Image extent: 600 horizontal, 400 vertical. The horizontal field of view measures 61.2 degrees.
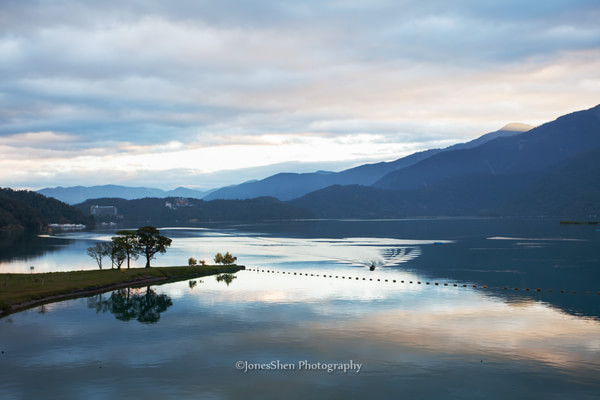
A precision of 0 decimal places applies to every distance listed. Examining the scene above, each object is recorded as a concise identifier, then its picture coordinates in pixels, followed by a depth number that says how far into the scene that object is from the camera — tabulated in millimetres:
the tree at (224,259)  143875
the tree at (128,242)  126312
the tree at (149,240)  127625
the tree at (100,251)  131225
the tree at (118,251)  125400
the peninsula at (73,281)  84362
